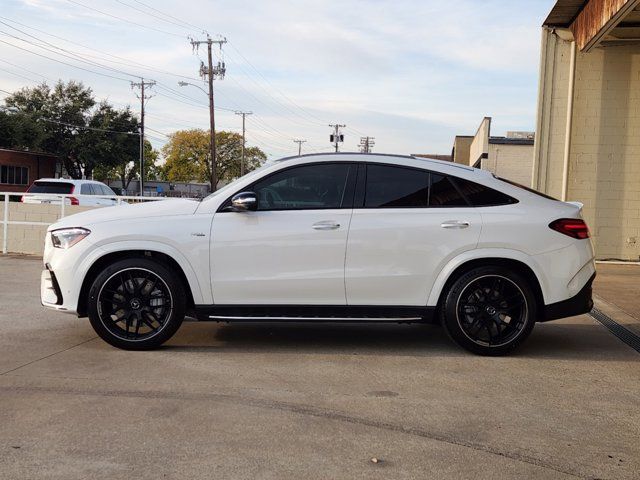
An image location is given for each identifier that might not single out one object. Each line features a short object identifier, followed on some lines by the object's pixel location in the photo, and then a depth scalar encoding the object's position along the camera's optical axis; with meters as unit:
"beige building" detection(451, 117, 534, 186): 28.88
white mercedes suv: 5.67
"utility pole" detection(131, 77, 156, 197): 59.55
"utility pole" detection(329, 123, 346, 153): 61.84
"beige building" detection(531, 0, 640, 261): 13.91
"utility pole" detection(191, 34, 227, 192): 44.28
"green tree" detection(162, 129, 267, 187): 99.44
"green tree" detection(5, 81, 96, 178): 55.62
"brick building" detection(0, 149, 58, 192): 46.88
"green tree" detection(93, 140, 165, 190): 60.84
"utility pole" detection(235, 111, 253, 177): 90.44
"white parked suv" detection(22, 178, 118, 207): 18.56
